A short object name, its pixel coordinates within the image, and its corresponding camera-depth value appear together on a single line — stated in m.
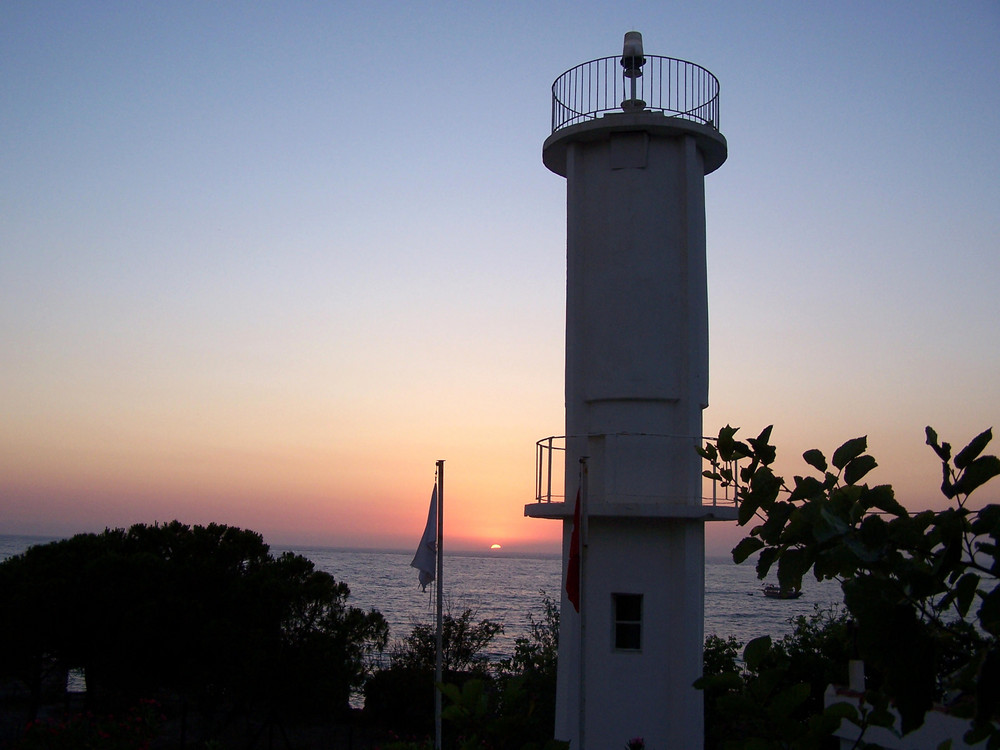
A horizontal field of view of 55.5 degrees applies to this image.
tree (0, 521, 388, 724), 20.78
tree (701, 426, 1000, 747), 2.50
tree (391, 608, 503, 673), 29.56
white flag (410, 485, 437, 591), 15.42
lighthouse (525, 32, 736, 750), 13.93
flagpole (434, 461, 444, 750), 14.40
